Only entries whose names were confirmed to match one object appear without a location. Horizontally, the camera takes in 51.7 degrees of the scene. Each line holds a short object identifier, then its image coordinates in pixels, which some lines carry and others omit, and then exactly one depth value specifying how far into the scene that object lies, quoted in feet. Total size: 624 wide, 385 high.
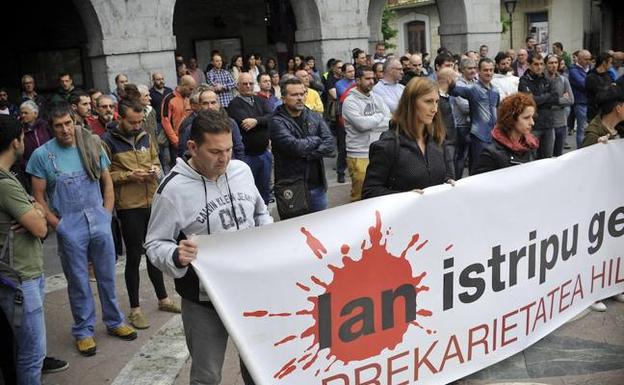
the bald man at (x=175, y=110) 25.81
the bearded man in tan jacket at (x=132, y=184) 15.90
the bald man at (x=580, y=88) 35.40
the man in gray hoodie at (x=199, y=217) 9.61
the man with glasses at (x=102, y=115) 22.08
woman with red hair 13.99
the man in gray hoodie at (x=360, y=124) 21.59
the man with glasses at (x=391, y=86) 24.02
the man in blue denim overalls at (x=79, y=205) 14.02
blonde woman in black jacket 12.83
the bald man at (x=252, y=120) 23.13
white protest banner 9.90
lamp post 67.82
